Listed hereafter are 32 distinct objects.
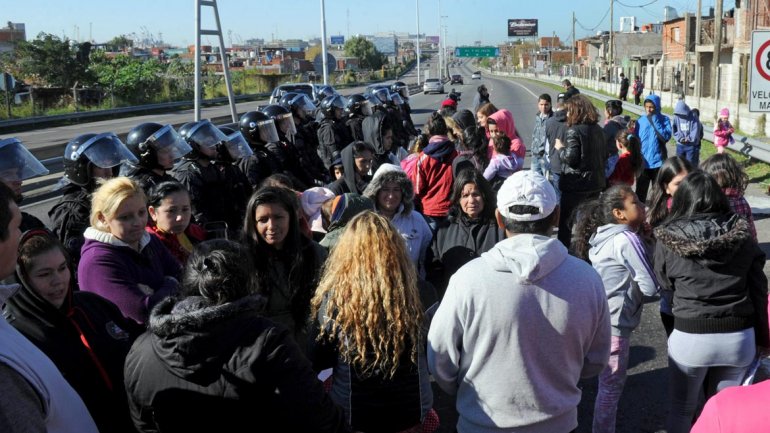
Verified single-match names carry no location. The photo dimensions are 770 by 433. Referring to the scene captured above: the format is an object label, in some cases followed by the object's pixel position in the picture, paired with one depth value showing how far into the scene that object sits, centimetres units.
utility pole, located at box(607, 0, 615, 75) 5619
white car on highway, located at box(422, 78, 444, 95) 5266
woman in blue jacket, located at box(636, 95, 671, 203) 889
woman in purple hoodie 326
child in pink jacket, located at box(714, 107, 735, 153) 1208
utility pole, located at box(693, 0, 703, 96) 2520
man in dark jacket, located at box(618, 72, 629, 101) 3562
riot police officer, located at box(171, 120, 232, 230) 556
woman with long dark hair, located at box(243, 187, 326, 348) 355
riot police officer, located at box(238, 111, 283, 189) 702
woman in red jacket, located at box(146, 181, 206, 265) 407
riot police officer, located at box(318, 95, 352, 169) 1005
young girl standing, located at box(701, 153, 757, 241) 468
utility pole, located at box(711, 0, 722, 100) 1922
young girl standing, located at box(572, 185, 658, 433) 368
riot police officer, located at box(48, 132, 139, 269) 428
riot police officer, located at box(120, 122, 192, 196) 521
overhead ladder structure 1221
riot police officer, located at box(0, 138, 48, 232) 438
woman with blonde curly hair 272
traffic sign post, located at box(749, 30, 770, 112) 677
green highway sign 13119
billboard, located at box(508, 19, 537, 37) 14300
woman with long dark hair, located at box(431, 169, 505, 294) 451
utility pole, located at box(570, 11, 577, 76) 8031
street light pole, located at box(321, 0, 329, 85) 2662
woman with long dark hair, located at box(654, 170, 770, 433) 333
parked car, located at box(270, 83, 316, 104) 2497
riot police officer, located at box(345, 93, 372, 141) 1179
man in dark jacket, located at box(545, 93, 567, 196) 724
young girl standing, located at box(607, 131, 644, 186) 752
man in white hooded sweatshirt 251
